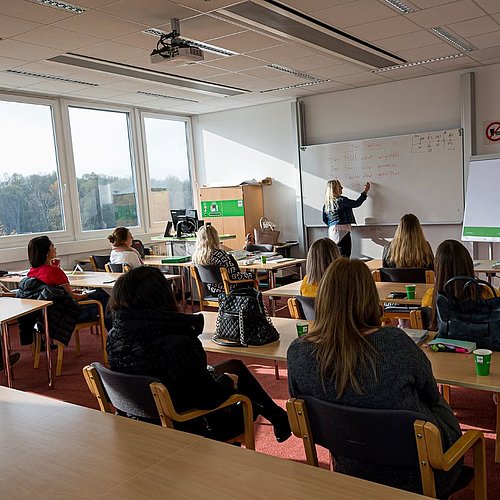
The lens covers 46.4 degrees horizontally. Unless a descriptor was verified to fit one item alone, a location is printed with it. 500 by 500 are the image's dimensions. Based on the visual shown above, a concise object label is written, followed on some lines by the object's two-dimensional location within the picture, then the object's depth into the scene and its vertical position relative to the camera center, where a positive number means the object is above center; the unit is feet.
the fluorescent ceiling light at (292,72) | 23.19 +4.77
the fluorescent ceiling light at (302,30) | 15.93 +4.83
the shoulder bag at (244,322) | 10.13 -2.31
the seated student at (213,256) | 20.20 -2.25
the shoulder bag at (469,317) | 8.64 -2.14
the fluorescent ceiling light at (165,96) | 27.11 +4.79
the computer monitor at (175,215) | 27.45 -0.97
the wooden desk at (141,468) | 4.69 -2.42
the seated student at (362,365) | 6.24 -2.00
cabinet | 31.22 -1.01
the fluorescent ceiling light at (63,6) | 14.47 +4.91
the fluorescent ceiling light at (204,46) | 17.37 +4.85
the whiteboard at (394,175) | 26.40 +0.27
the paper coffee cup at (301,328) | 10.42 -2.55
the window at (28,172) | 25.68 +1.45
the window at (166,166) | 32.76 +1.65
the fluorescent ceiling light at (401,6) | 16.25 +4.88
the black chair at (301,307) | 13.08 -2.75
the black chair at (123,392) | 7.82 -2.68
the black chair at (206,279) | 20.35 -3.07
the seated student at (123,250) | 21.30 -1.89
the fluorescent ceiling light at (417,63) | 23.16 +4.69
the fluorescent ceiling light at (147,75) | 20.37 +4.86
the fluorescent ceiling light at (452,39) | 19.30 +4.77
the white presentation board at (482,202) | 23.97 -1.19
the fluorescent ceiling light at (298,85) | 26.71 +4.68
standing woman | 27.73 -1.39
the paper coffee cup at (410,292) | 13.46 -2.62
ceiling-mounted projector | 16.40 +4.01
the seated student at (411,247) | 16.66 -1.98
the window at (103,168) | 28.84 +1.59
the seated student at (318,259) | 12.96 -1.65
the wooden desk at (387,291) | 13.33 -2.76
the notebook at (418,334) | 9.35 -2.57
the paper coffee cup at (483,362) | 7.63 -2.45
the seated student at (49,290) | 16.57 -2.48
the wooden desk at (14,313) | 14.59 -2.70
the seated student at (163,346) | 7.90 -2.04
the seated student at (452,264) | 9.86 -1.50
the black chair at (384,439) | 5.80 -2.72
